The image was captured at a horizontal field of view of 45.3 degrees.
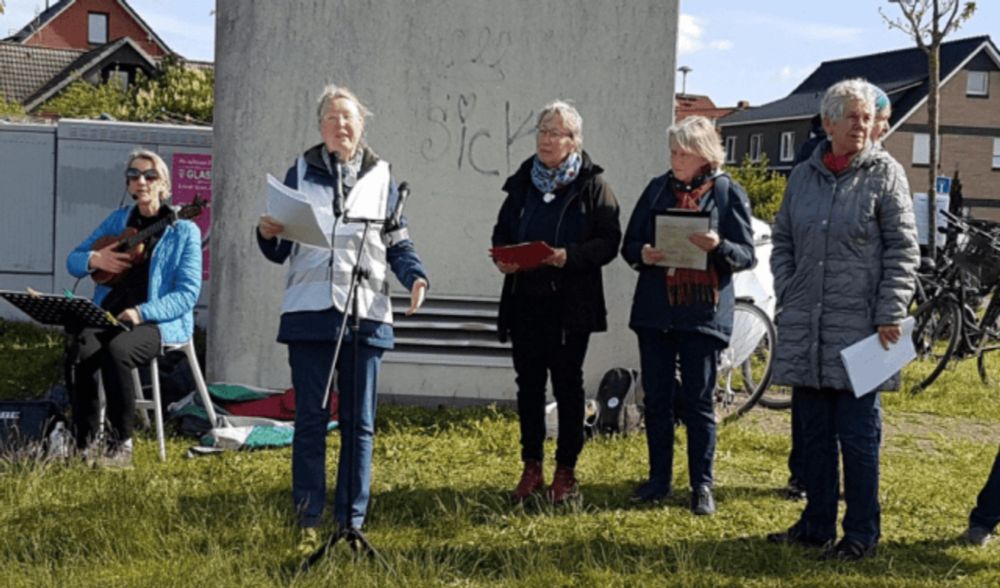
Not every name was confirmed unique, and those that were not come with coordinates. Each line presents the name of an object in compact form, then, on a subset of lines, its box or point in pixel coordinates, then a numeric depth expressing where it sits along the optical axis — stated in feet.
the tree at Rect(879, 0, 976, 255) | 63.26
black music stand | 19.98
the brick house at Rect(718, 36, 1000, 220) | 174.60
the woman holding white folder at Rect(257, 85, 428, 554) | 16.89
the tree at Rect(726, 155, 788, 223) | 109.19
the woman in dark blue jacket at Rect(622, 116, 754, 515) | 19.40
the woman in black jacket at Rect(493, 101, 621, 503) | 19.31
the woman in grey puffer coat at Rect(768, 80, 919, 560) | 16.81
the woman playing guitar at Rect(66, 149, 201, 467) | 21.38
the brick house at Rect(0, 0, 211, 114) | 160.86
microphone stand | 15.90
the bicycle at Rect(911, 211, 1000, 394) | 35.04
